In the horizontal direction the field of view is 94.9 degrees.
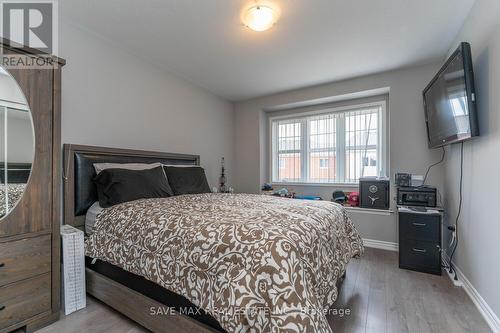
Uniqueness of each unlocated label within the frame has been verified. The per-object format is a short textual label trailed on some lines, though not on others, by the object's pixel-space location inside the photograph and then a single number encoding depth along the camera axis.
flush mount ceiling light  1.86
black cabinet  2.39
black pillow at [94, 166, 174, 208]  2.02
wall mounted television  1.70
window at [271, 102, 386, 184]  3.54
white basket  1.70
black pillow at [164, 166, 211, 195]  2.71
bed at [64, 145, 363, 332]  0.98
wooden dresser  1.41
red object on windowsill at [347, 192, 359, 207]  3.45
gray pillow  2.21
